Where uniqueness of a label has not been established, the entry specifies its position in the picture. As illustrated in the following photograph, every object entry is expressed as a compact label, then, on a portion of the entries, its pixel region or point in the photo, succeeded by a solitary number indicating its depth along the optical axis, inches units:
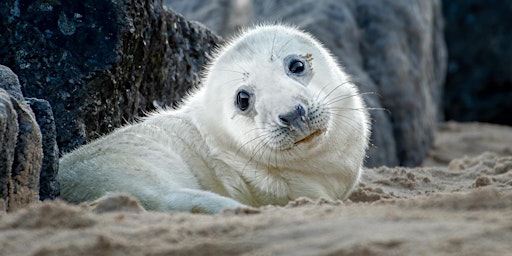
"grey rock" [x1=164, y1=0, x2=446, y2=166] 751.5
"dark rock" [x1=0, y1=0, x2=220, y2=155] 380.3
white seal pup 327.8
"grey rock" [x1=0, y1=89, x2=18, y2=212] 264.8
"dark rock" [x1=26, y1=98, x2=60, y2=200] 305.9
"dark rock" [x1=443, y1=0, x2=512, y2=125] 1047.9
